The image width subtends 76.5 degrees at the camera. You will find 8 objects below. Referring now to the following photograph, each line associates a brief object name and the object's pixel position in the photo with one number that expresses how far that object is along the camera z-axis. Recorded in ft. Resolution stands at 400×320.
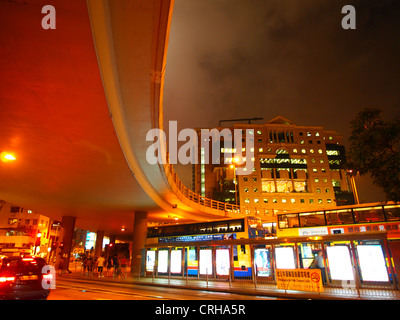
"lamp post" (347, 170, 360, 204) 63.99
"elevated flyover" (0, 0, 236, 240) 18.07
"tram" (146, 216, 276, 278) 59.77
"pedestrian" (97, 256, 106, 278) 79.25
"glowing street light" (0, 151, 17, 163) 39.96
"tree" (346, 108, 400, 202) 32.96
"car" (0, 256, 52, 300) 28.37
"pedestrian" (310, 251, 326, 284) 47.13
